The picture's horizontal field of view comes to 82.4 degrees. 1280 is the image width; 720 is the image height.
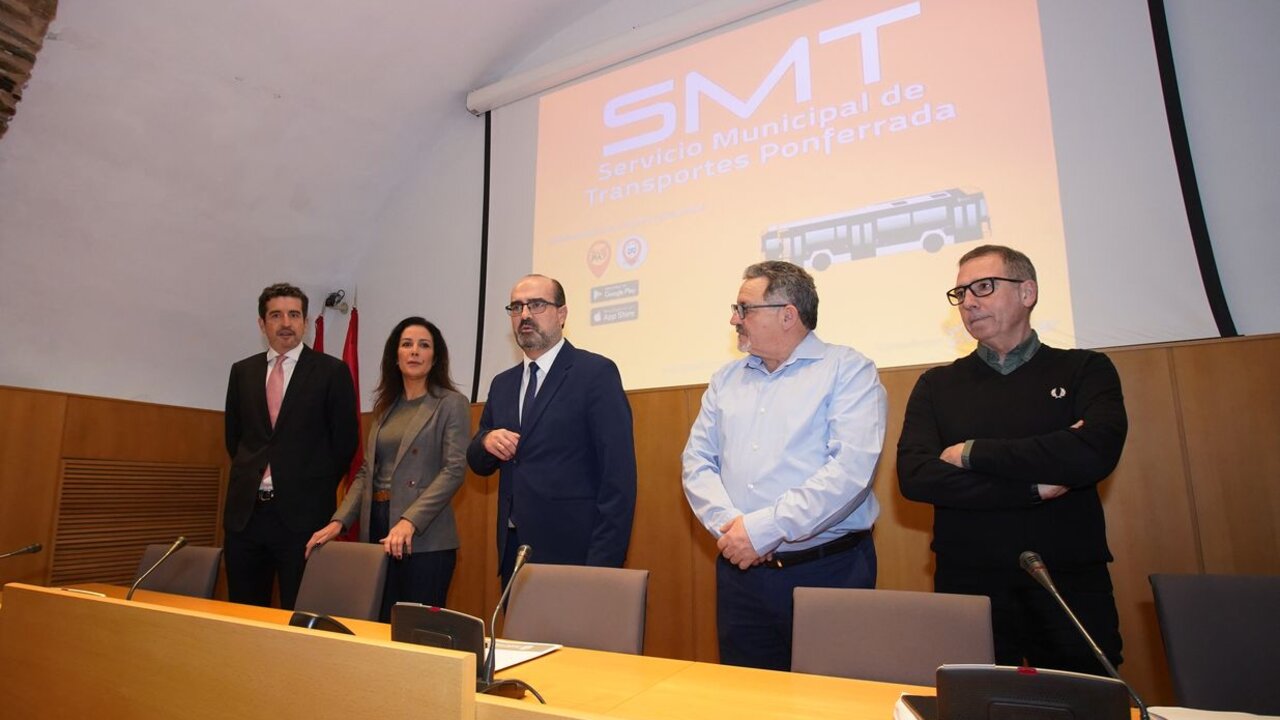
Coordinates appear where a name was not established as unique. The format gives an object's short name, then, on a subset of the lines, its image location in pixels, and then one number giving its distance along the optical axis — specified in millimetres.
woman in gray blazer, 2562
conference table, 1185
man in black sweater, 1705
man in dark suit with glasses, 2273
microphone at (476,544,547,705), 1190
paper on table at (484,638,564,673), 1506
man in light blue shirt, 1841
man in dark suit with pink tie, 2877
